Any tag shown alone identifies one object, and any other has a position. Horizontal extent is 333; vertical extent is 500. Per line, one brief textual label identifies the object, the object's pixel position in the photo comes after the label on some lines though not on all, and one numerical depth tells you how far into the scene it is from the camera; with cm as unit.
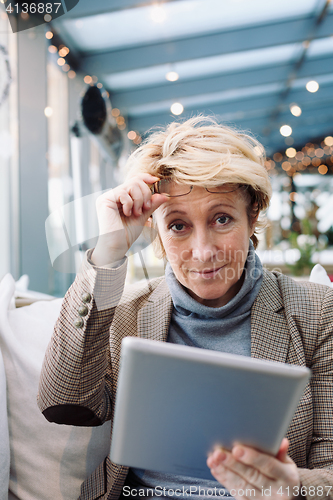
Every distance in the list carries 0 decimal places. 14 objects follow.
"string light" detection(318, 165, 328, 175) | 898
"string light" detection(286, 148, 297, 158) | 922
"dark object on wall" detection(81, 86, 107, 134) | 336
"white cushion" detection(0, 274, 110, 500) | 115
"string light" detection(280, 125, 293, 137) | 757
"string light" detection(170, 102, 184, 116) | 588
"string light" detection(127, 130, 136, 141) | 654
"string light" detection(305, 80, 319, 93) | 604
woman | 93
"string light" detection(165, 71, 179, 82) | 520
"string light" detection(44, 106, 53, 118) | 336
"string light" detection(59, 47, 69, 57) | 394
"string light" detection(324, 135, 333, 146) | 857
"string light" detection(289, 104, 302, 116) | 702
